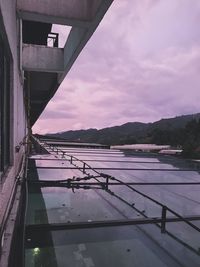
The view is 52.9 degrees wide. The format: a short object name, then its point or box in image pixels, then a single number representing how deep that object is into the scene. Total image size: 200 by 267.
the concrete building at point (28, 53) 2.27
